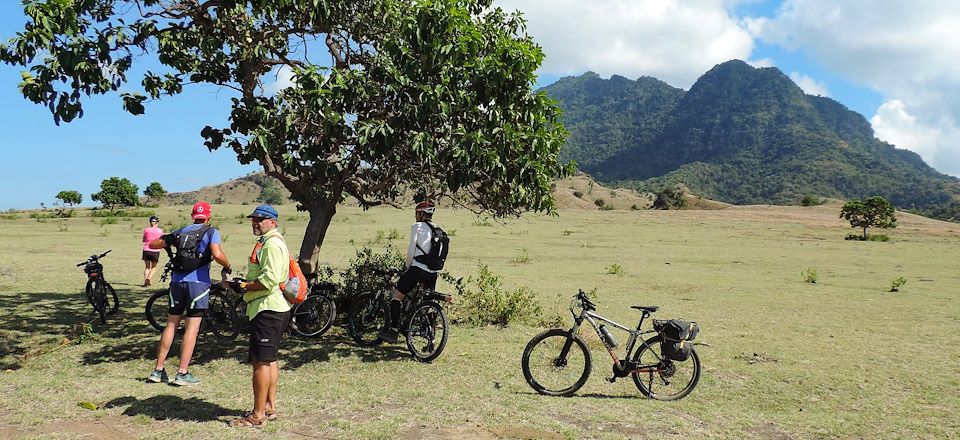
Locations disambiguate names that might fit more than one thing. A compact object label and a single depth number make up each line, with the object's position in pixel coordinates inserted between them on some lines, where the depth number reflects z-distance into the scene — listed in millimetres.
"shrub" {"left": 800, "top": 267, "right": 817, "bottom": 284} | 20375
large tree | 7395
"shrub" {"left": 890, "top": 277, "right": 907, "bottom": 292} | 18422
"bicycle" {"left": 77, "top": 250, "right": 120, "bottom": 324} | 10398
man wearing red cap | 6945
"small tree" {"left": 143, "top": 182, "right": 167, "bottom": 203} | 99438
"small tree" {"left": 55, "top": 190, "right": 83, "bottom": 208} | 90562
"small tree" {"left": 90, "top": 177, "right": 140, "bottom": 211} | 76375
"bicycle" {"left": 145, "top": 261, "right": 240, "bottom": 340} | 9414
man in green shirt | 5668
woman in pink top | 15188
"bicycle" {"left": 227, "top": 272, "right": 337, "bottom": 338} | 9648
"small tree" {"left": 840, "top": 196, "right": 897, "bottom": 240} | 52594
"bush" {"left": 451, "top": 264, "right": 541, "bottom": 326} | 11484
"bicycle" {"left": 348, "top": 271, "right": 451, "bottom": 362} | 8422
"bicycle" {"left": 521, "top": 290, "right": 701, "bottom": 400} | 7137
